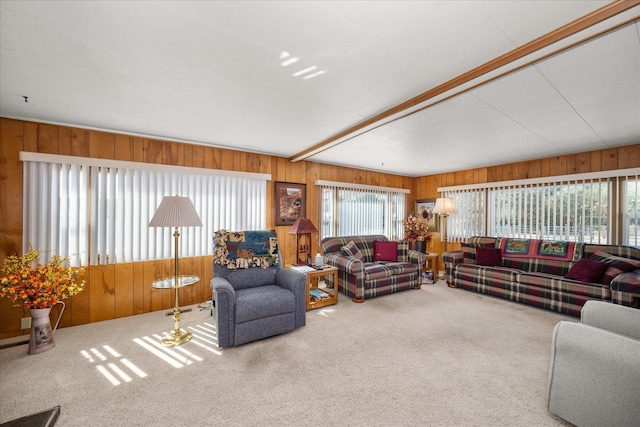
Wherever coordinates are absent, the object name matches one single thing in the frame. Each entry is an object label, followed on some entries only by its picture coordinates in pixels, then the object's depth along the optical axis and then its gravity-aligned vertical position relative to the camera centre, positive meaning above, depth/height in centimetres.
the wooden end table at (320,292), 348 -120
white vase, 237 -115
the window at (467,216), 529 -4
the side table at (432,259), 500 -92
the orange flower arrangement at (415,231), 539 -37
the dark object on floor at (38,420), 155 -131
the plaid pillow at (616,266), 305 -63
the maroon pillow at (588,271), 318 -72
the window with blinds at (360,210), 503 +8
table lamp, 366 -47
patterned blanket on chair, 299 -45
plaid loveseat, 383 -90
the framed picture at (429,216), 601 -5
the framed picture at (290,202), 442 +20
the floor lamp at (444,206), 498 +16
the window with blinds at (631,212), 357 +4
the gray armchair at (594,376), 131 -90
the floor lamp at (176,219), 247 -7
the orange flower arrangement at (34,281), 234 -66
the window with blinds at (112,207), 280 +6
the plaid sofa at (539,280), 294 -92
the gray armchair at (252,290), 246 -86
